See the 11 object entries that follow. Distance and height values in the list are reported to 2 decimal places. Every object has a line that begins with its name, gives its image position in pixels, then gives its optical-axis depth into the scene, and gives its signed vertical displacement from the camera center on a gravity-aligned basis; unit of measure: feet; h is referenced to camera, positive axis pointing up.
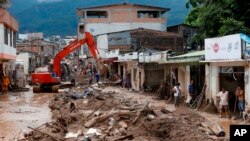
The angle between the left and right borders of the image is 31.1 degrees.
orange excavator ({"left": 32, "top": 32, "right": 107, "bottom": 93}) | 131.23 -0.59
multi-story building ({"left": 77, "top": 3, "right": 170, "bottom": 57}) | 217.15 +25.24
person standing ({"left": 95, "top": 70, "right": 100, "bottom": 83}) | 151.33 -1.82
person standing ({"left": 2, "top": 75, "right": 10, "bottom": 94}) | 134.82 -3.69
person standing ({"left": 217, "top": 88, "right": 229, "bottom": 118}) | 68.69 -4.91
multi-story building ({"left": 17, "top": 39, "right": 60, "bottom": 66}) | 298.15 +15.89
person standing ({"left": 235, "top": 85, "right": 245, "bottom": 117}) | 66.64 -4.36
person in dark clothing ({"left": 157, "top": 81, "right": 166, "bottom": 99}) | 100.28 -4.67
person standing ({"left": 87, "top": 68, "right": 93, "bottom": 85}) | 157.83 -1.41
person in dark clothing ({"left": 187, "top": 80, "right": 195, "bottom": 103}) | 83.44 -3.77
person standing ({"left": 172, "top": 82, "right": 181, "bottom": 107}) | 84.43 -4.42
